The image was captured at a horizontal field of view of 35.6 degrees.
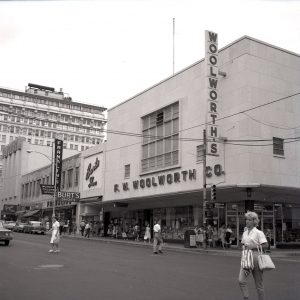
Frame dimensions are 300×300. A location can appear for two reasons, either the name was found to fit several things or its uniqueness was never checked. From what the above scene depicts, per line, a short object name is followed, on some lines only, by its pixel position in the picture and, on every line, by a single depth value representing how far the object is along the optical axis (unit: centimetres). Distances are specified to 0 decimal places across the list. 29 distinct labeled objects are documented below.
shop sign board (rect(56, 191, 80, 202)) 5109
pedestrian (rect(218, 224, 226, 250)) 2994
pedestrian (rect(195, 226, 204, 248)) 3058
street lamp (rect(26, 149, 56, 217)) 6284
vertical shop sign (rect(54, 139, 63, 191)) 5855
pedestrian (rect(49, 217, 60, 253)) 2141
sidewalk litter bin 2981
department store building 2928
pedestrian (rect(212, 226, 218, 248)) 3120
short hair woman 786
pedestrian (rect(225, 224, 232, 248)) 3002
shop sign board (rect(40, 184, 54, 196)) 5528
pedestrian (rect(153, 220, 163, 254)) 2416
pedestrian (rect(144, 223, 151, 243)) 3541
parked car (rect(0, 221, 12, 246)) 2555
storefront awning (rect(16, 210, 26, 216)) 7318
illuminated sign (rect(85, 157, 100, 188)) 4909
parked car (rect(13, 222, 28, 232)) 5354
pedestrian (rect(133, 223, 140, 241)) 3969
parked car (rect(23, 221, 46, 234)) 5053
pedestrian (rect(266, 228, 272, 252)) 2995
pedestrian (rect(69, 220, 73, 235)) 5434
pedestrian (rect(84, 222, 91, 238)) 4309
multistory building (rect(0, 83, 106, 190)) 12362
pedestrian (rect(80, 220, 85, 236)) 4816
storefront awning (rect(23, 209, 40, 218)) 6844
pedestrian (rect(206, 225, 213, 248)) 3026
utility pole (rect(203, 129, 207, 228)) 2740
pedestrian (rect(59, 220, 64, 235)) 5180
